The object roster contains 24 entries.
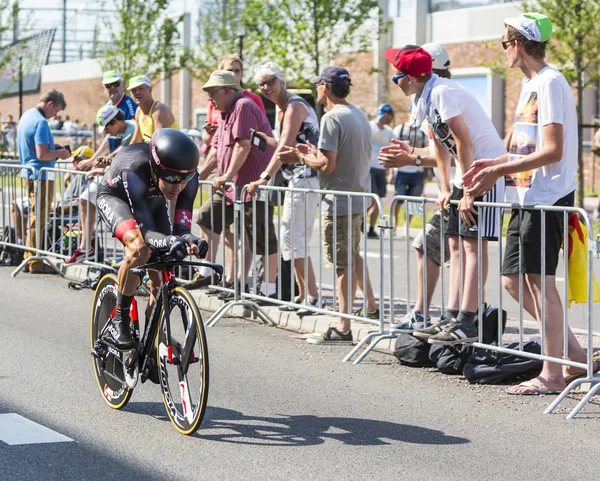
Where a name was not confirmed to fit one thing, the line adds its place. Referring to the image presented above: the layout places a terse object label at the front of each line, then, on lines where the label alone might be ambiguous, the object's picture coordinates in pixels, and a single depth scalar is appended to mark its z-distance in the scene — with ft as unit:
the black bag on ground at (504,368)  24.38
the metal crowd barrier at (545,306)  22.17
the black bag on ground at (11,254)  45.85
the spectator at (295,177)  32.19
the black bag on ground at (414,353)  26.30
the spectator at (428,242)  26.61
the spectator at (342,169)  29.84
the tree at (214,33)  147.64
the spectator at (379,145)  56.85
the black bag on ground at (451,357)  25.36
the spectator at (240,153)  33.76
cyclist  20.10
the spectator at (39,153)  43.03
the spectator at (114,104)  41.45
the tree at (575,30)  62.80
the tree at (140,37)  111.34
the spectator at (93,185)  39.88
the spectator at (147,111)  37.73
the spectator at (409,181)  54.90
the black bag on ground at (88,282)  39.04
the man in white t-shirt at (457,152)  25.14
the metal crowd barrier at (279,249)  29.66
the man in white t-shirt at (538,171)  22.39
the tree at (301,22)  82.89
